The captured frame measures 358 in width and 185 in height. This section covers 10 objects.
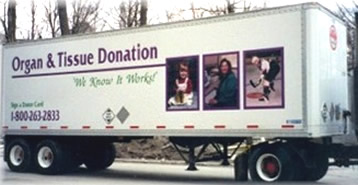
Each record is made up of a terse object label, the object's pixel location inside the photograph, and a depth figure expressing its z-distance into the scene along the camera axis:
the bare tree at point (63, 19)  27.06
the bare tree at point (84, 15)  45.23
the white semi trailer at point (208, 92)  12.80
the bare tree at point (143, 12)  27.98
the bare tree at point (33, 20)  45.06
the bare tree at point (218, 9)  35.78
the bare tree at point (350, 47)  13.89
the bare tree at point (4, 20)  36.91
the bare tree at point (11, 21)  30.09
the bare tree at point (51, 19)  45.94
